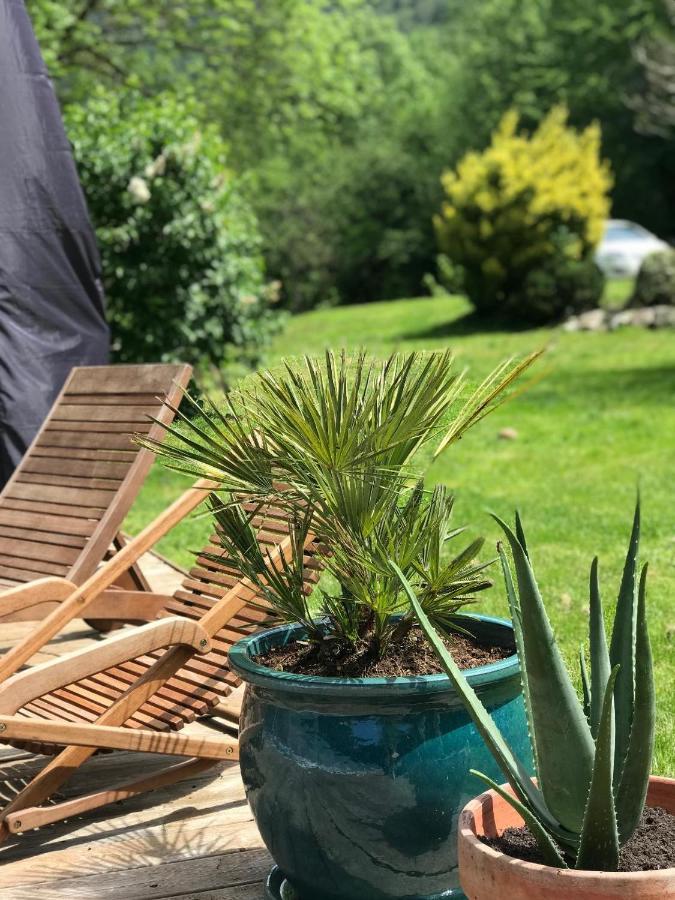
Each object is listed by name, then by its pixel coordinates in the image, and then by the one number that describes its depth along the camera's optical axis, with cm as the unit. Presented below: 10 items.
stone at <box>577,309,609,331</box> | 1492
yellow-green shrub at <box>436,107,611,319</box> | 1494
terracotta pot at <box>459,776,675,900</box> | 164
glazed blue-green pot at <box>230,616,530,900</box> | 215
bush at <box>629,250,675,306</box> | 1502
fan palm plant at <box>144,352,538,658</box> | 218
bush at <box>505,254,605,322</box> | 1503
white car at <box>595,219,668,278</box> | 2235
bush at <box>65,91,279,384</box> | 891
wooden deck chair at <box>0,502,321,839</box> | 268
